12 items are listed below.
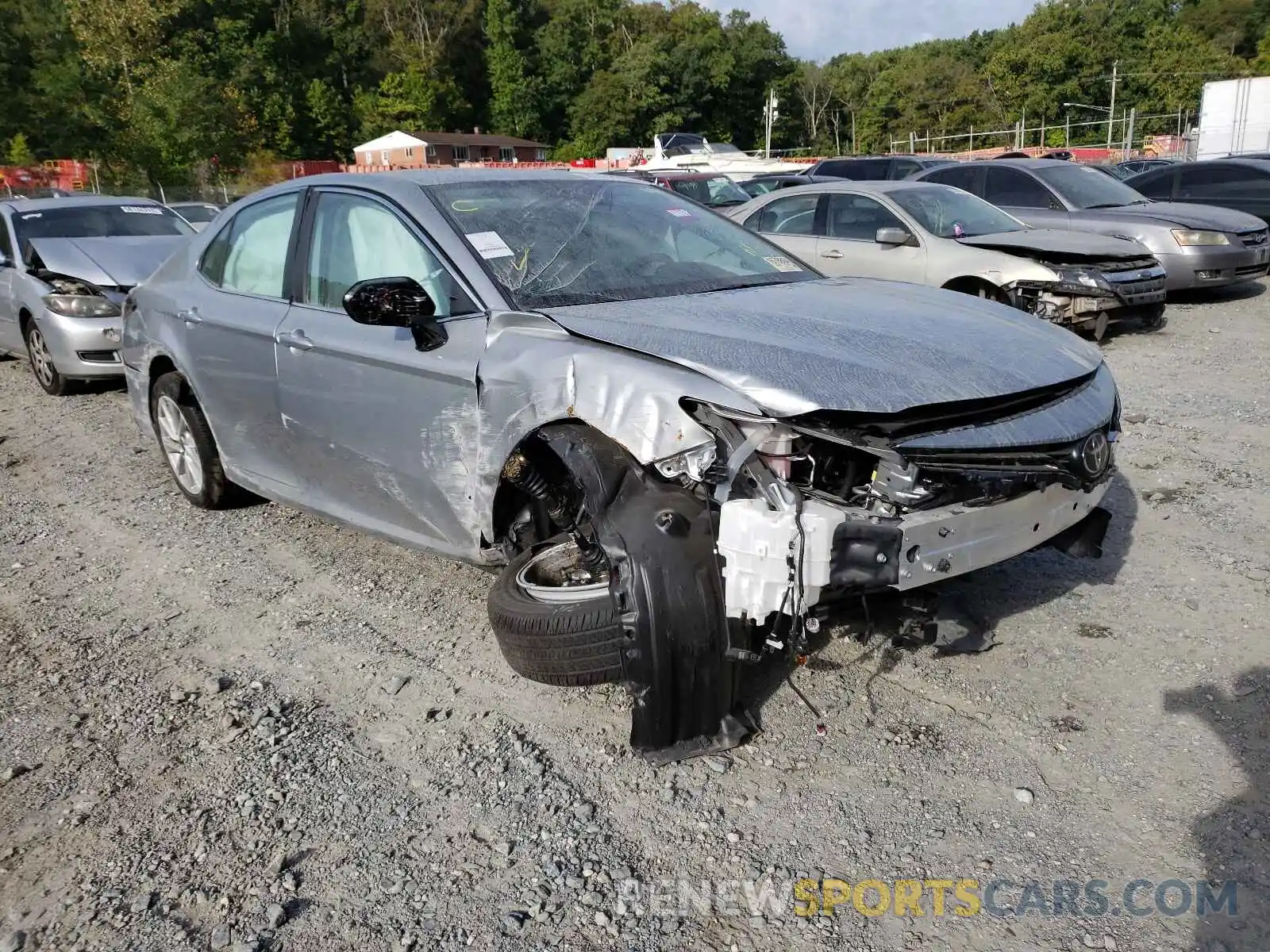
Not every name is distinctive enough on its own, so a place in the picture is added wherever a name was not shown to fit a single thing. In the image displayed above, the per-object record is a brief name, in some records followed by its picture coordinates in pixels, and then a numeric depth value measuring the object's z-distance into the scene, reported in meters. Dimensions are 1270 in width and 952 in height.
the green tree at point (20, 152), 45.69
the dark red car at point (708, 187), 15.68
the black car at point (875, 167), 14.66
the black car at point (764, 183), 18.58
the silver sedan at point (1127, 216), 10.66
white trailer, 27.67
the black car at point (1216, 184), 13.29
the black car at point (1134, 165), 23.44
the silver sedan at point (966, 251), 8.68
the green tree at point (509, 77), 97.38
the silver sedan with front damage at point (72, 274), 8.11
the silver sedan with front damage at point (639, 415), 2.69
